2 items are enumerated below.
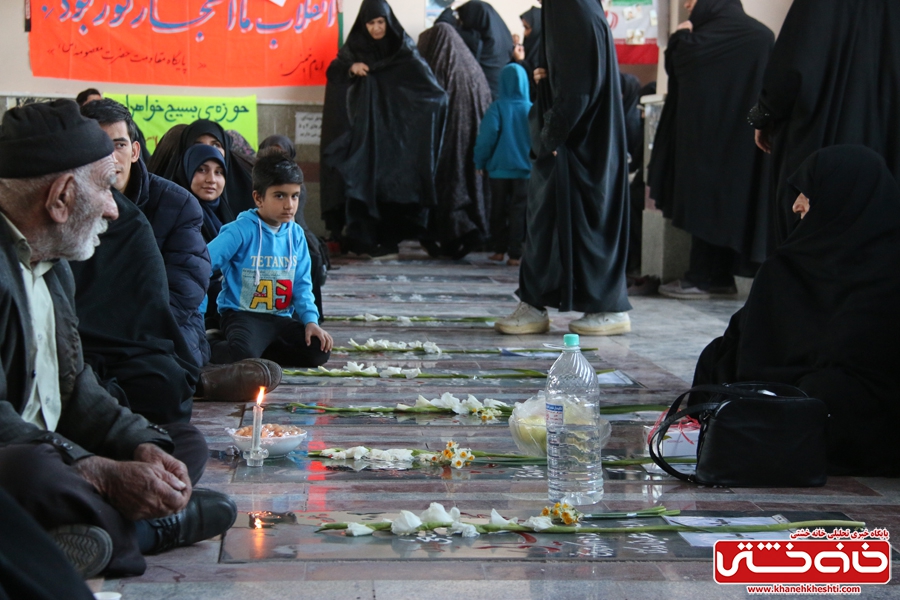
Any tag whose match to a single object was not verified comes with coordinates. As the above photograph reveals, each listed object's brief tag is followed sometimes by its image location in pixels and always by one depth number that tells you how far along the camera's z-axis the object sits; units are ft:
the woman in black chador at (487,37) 31.71
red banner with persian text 32.14
